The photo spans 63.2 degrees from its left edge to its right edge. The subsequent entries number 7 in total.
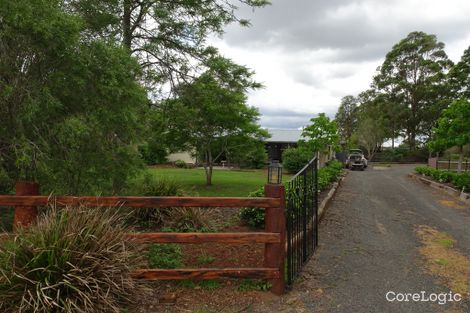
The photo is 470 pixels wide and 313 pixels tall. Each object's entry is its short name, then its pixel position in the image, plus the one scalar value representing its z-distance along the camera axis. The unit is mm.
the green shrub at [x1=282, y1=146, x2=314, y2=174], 25078
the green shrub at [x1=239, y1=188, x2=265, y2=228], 6832
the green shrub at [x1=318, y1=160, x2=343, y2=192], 11975
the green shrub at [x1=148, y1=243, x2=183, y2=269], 4953
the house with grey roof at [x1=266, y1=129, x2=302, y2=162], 39344
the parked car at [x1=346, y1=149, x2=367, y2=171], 31072
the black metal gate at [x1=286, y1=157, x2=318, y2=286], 4387
